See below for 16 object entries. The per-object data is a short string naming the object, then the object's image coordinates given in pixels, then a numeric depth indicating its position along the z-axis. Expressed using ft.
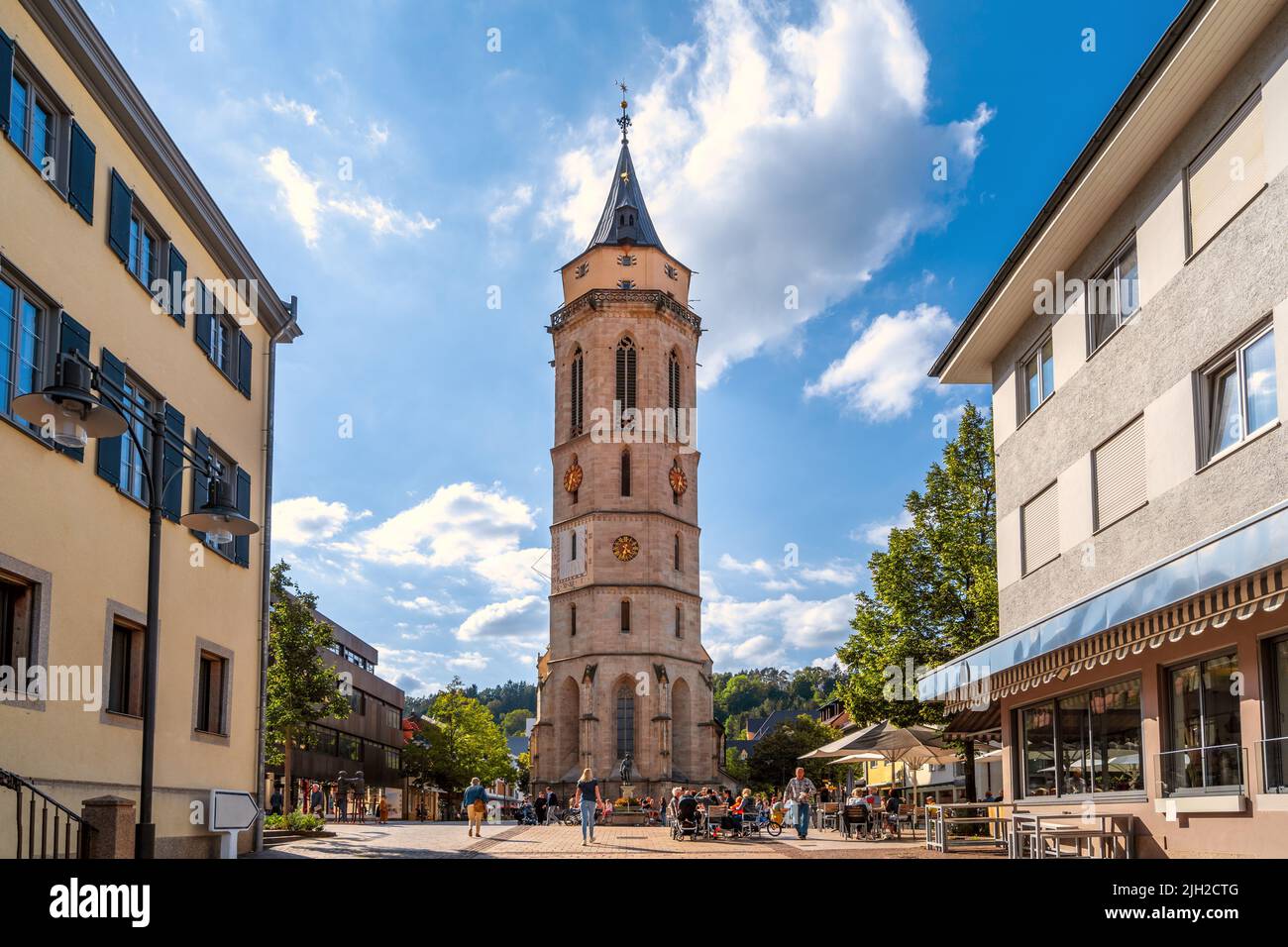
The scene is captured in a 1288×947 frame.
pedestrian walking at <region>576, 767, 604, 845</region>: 81.00
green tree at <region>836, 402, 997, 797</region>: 105.19
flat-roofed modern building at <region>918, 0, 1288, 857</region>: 39.11
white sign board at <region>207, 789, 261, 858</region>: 61.57
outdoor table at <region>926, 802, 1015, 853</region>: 61.33
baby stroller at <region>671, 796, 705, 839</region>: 88.58
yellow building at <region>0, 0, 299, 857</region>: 43.11
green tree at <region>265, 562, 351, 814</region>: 115.85
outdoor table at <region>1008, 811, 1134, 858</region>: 49.08
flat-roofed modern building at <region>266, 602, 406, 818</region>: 202.28
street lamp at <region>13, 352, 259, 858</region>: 33.55
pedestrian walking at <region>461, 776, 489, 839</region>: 99.35
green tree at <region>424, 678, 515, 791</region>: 251.19
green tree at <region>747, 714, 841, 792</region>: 263.64
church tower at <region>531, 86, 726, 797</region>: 221.05
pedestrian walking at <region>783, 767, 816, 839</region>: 88.58
